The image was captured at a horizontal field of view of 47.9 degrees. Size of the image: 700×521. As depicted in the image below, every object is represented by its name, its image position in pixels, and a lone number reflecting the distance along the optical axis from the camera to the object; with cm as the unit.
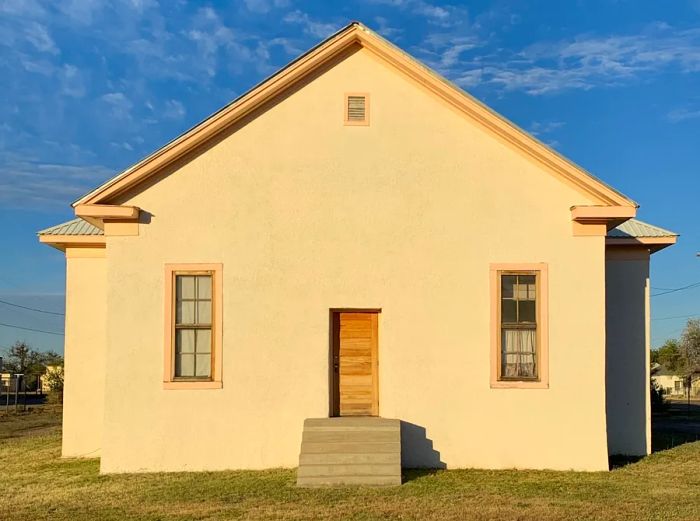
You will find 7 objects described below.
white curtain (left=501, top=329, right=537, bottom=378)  1338
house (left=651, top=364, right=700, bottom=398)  5850
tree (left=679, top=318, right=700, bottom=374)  5734
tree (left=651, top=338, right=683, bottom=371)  6804
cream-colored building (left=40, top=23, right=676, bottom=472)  1317
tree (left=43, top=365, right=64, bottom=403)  2960
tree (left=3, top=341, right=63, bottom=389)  5670
